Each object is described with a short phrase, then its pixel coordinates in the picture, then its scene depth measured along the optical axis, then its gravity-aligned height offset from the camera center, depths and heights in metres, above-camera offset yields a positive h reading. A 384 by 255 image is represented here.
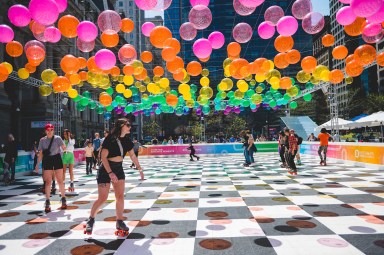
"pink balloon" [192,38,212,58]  8.24 +2.66
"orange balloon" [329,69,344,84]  9.97 +2.08
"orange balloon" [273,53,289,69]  9.33 +2.52
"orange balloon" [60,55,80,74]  8.45 +2.37
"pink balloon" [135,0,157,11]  5.92 +2.88
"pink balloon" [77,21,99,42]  7.04 +2.78
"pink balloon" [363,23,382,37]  6.82 +2.56
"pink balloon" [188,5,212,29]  6.82 +3.00
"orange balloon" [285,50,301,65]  9.21 +2.61
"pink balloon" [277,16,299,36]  7.14 +2.83
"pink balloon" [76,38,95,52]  8.05 +2.79
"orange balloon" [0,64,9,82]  8.59 +2.19
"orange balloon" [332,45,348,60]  8.51 +2.49
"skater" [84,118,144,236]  3.97 -0.44
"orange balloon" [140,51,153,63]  9.90 +2.95
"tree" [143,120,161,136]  59.08 +2.33
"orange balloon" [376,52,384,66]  7.96 +2.11
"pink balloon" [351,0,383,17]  5.42 +2.46
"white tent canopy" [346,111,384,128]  18.31 +0.91
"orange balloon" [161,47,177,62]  8.20 +2.51
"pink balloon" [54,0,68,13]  6.35 +3.16
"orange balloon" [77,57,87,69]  9.25 +2.63
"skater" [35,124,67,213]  5.69 -0.29
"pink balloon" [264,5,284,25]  7.40 +3.24
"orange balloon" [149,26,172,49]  7.43 +2.78
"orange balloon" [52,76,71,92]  9.52 +1.98
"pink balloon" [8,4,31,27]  6.82 +3.12
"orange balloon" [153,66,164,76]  10.86 +2.65
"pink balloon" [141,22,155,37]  8.04 +3.22
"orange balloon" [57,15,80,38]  7.16 +2.99
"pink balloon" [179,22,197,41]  7.81 +3.02
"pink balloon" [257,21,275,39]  7.95 +3.05
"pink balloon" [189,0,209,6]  6.72 +3.26
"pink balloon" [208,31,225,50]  8.69 +3.03
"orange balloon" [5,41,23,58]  8.31 +2.82
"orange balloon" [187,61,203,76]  9.72 +2.44
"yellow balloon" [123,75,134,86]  11.20 +2.44
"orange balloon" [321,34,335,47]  8.87 +3.00
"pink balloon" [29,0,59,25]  5.86 +2.78
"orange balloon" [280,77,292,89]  11.17 +2.14
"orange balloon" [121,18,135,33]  8.12 +3.35
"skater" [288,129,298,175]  10.08 -0.57
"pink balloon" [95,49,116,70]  7.80 +2.29
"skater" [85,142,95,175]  11.66 -0.51
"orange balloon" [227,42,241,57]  9.28 +2.92
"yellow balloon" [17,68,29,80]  10.06 +2.54
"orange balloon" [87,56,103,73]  8.99 +2.44
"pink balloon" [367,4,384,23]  5.70 +2.43
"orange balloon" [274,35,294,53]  8.05 +2.68
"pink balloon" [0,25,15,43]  7.44 +2.93
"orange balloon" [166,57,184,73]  8.82 +2.36
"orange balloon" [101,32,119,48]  7.68 +2.83
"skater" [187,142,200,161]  17.75 -0.62
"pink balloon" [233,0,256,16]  6.51 +2.98
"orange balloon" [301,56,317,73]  9.44 +2.42
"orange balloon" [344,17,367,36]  7.31 +2.81
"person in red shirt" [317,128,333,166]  12.54 -0.21
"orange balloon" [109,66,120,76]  10.37 +2.57
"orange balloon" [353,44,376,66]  7.70 +2.20
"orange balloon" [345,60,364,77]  8.73 +2.09
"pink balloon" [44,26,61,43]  7.56 +2.94
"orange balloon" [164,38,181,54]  7.97 +2.79
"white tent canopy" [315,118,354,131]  23.15 +0.97
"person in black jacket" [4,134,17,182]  9.98 -0.32
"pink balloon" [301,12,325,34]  7.29 +2.96
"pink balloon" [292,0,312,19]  7.04 +3.21
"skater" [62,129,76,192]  8.09 -0.37
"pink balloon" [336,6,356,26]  6.49 +2.77
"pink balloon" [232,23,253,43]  8.06 +3.01
